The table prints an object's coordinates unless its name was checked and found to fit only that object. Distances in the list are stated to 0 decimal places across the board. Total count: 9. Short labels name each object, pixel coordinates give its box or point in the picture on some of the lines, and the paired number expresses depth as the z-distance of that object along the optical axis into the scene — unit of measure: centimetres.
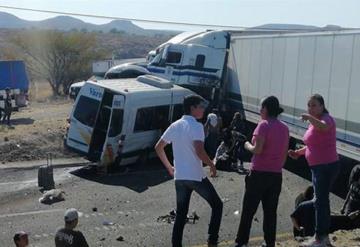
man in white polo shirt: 672
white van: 1560
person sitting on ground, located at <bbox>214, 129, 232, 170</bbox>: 1566
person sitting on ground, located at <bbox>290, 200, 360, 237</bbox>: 784
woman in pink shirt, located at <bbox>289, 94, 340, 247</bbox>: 696
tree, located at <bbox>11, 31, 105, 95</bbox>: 4944
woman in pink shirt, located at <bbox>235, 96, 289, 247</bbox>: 657
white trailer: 1304
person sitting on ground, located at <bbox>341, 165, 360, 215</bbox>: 873
